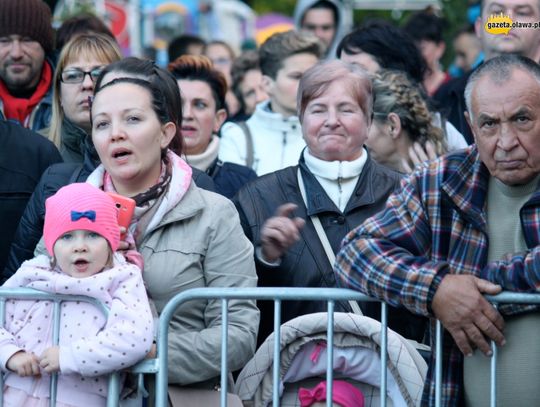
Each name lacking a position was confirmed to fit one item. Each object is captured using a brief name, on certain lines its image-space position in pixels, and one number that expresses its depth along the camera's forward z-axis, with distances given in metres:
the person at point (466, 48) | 24.94
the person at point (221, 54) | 23.70
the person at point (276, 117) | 15.23
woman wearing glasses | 13.71
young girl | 9.66
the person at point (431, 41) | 22.44
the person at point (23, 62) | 14.88
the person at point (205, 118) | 14.22
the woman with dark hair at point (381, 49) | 15.97
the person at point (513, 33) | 15.23
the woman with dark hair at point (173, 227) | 10.26
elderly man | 9.27
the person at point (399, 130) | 14.19
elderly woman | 11.41
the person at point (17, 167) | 12.33
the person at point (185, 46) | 23.37
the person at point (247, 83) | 20.06
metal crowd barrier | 9.70
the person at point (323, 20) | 21.62
